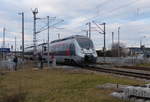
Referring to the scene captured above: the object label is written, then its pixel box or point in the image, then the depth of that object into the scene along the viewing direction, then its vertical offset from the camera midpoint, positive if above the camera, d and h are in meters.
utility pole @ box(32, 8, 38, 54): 48.59 +5.03
